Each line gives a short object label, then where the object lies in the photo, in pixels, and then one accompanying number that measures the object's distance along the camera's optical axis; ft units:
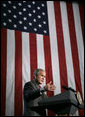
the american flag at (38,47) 12.80
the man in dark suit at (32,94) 8.02
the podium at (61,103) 7.25
